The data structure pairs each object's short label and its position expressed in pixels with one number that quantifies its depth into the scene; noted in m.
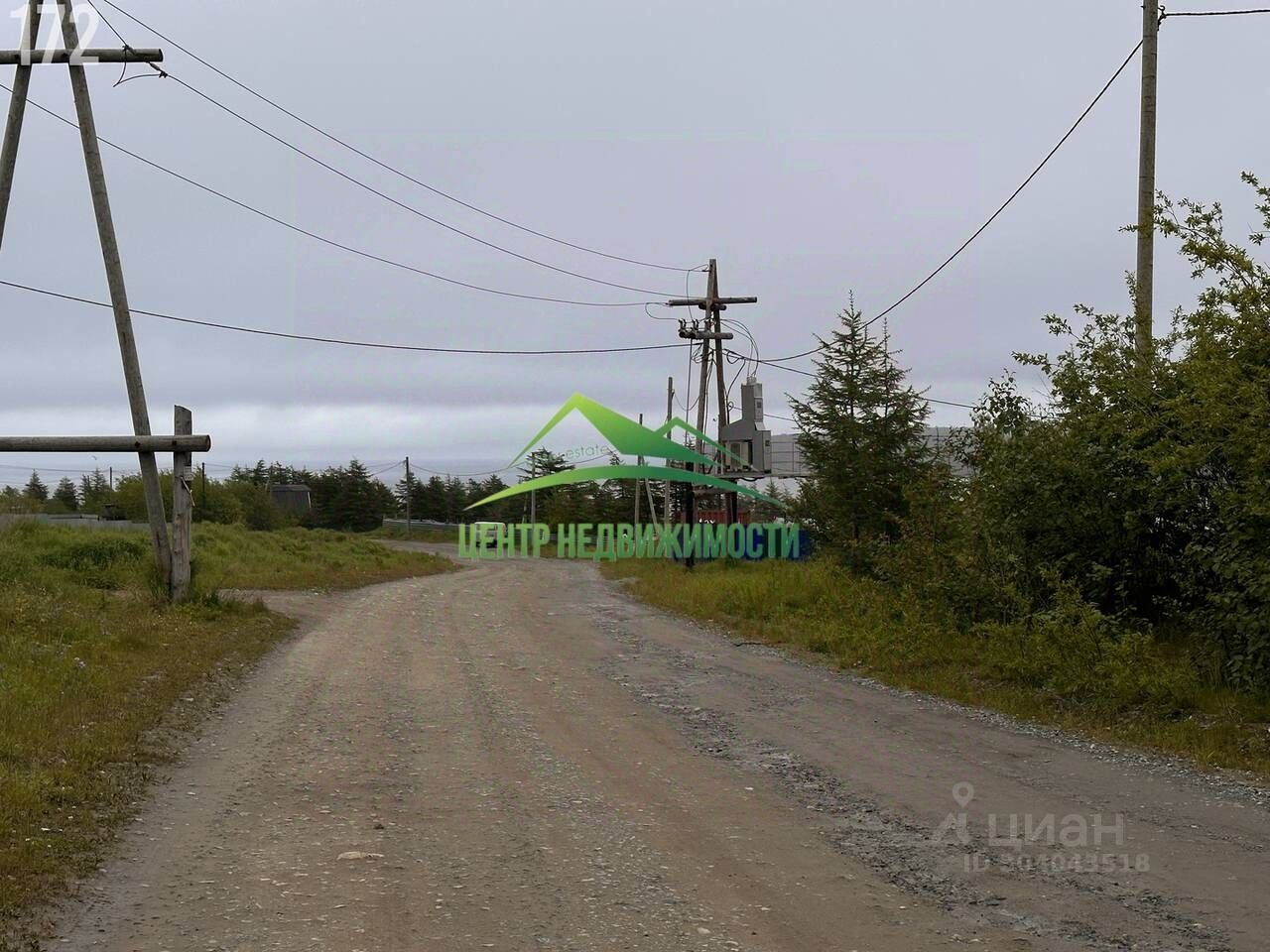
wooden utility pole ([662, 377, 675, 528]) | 51.88
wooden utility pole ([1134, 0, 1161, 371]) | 13.82
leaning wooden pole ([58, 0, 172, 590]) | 17.56
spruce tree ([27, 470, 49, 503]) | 81.47
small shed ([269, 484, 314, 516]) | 90.69
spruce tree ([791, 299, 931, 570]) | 25.00
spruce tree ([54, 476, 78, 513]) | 90.03
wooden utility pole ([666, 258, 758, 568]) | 33.72
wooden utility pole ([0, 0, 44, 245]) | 16.09
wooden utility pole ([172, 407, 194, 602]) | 18.78
